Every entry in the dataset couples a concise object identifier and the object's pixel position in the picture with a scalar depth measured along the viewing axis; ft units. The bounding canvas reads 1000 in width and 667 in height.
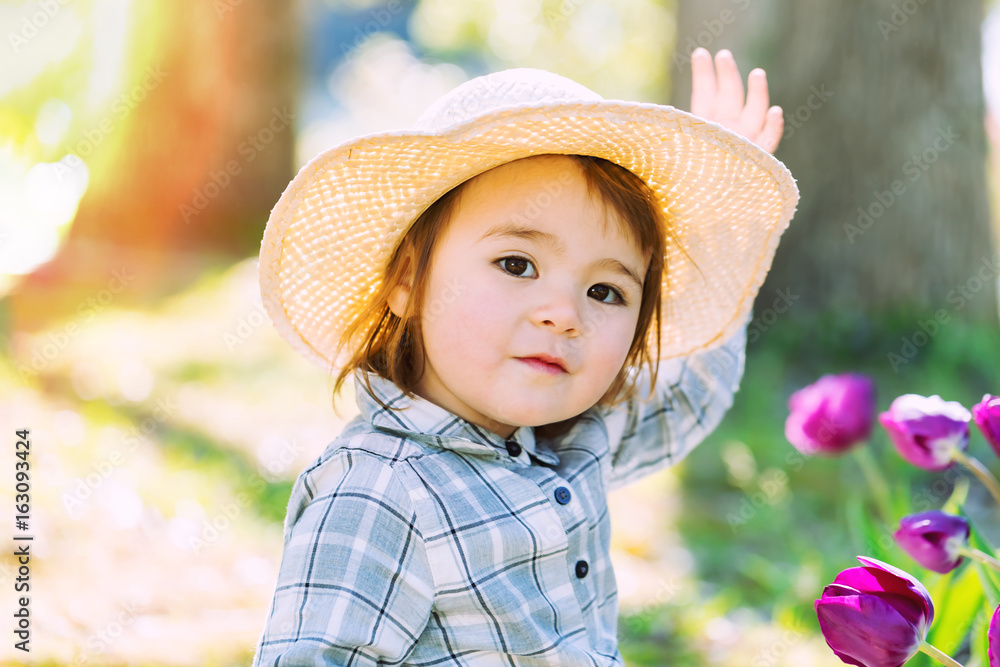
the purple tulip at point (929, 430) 3.59
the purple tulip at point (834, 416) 4.23
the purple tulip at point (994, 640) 3.02
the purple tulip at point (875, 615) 3.09
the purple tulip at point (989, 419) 3.36
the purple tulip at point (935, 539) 3.40
